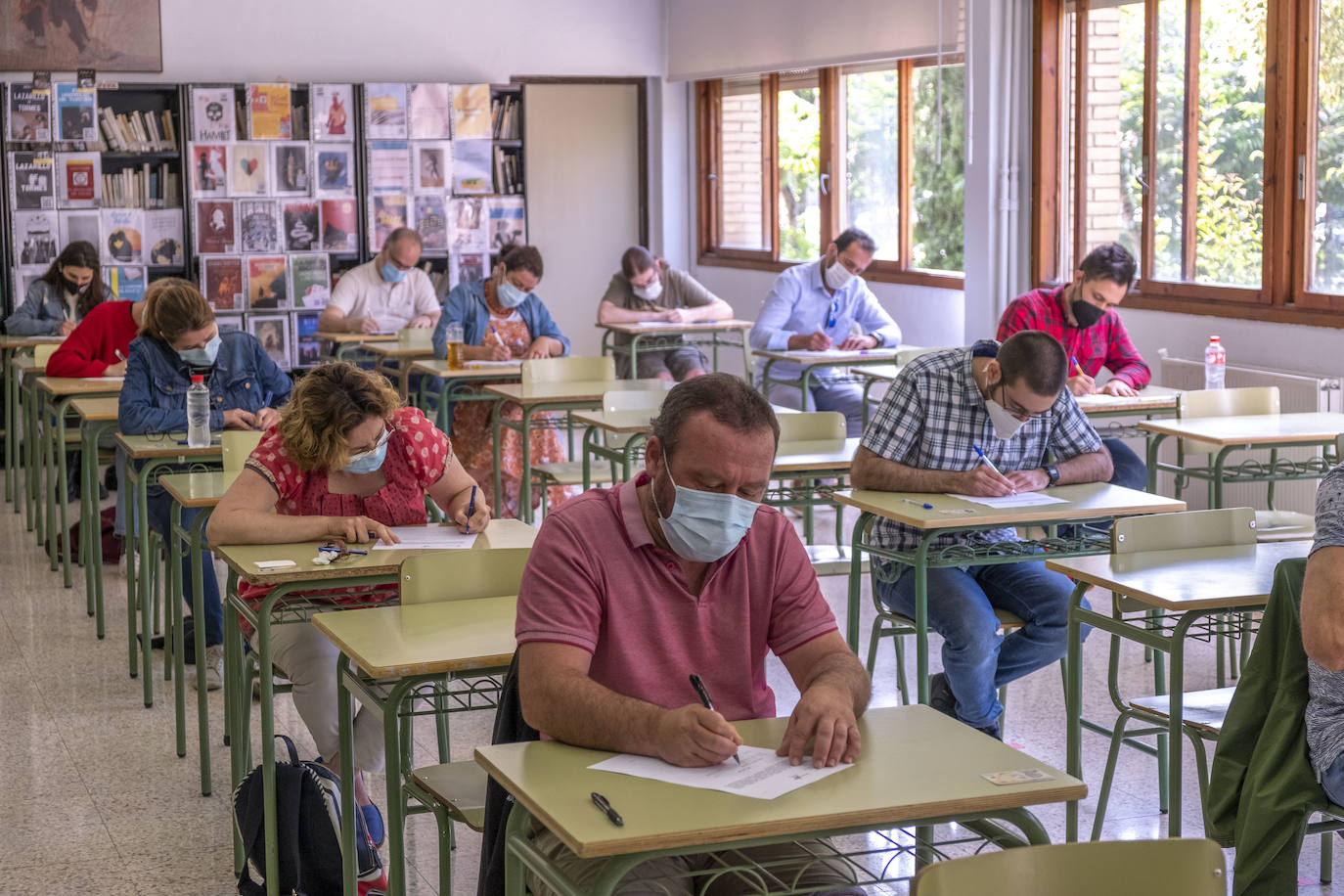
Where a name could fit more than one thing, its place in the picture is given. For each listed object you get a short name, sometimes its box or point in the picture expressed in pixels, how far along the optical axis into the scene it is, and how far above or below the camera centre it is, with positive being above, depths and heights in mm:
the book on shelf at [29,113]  9531 +1139
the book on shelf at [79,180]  9688 +749
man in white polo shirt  8812 +27
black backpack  3113 -1058
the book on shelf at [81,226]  9742 +469
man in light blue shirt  7391 -126
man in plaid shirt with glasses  3797 -452
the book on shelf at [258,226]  10172 +473
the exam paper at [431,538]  3381 -527
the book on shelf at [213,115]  9969 +1166
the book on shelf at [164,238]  10102 +404
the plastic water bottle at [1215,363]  5953 -287
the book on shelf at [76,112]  9656 +1157
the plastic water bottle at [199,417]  4684 -346
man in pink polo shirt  2174 -419
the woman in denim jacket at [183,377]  4812 -238
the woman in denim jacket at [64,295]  8547 +34
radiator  5891 -419
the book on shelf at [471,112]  10547 +1235
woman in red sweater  6184 -152
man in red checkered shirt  5707 -133
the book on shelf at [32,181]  9562 +737
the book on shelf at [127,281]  10000 +131
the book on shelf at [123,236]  9938 +413
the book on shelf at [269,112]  10078 +1199
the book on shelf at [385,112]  10352 +1217
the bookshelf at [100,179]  9586 +758
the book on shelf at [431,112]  10438 +1226
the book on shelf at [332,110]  10219 +1220
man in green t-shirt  8680 -55
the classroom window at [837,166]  8859 +790
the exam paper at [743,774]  1893 -588
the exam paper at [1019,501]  3824 -516
